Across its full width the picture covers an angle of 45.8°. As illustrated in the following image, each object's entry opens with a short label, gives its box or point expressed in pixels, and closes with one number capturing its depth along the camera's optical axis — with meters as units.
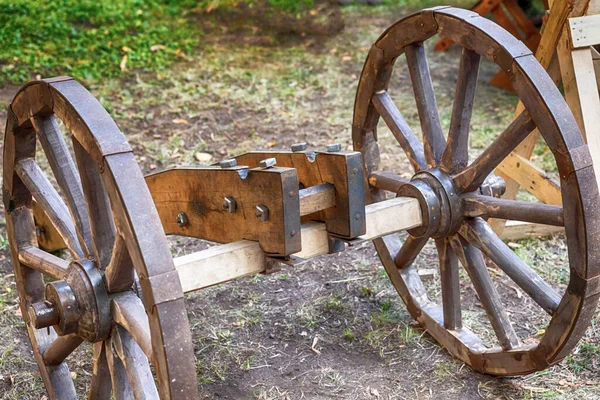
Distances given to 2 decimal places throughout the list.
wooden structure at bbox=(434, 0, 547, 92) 7.41
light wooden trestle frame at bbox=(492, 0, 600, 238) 3.68
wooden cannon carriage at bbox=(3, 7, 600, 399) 2.19
